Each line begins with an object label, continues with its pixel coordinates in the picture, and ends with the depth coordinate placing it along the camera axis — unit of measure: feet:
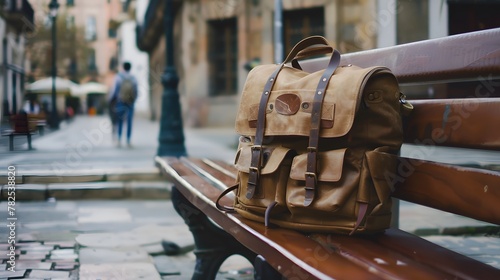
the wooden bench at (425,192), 5.97
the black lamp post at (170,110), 29.37
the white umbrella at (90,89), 188.24
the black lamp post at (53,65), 71.97
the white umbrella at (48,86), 111.34
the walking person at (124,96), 42.73
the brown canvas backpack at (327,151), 6.91
